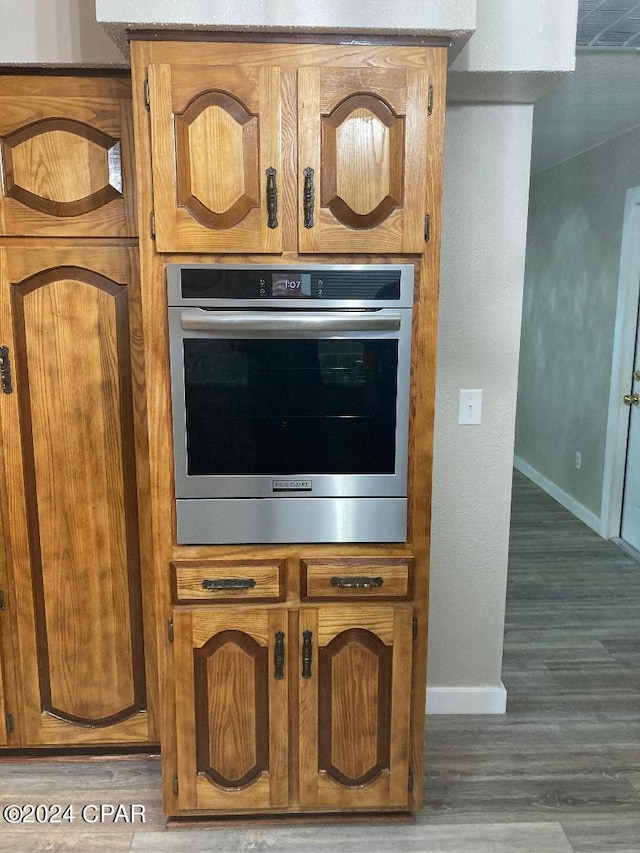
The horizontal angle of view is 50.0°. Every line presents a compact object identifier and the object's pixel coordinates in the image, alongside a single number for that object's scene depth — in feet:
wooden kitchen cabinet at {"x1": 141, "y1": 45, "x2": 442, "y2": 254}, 5.52
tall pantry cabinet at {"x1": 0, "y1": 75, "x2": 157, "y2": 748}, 6.60
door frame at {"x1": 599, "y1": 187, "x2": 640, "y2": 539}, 13.50
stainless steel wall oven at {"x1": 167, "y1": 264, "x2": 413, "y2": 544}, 5.82
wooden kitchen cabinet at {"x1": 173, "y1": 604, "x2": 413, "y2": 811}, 6.38
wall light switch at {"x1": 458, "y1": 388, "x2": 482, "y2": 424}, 7.90
